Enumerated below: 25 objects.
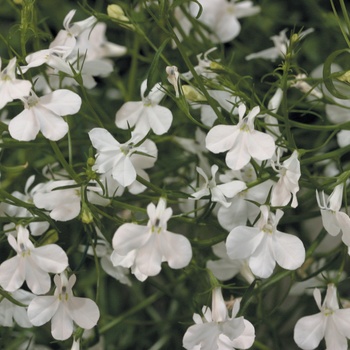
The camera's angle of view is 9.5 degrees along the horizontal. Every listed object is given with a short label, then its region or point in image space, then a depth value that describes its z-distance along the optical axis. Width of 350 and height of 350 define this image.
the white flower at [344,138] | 0.55
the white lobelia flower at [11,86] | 0.50
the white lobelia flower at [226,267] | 0.55
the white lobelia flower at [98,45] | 0.60
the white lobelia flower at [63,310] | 0.51
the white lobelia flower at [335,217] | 0.51
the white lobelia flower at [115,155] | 0.50
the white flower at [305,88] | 0.55
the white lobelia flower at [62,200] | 0.52
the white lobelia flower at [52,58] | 0.51
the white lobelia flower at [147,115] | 0.52
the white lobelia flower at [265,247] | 0.51
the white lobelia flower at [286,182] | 0.50
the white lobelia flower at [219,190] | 0.51
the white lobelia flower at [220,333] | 0.51
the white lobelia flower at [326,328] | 0.52
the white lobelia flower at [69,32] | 0.53
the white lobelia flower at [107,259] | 0.54
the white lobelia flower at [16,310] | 0.53
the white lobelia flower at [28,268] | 0.51
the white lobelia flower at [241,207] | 0.52
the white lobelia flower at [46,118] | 0.51
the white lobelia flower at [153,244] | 0.50
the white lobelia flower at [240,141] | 0.51
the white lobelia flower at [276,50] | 0.57
